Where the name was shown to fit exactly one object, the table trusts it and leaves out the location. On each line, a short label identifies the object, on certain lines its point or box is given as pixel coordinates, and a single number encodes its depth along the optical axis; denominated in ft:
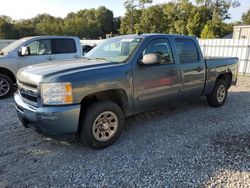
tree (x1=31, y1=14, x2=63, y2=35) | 198.70
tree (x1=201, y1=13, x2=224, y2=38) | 102.94
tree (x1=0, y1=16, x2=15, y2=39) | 169.99
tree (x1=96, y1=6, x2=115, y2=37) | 276.06
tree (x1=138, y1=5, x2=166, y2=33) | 168.66
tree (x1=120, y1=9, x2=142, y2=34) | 180.86
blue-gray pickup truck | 11.02
